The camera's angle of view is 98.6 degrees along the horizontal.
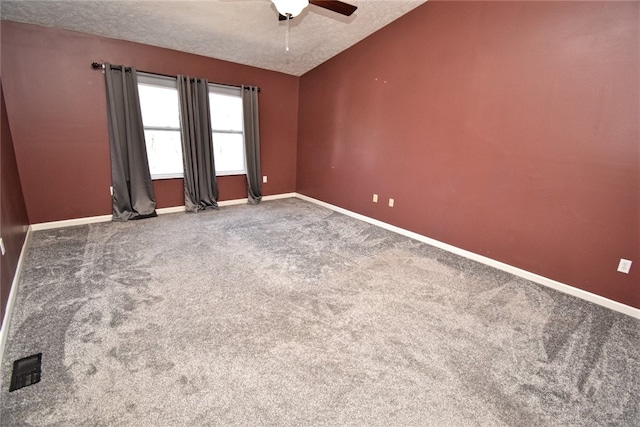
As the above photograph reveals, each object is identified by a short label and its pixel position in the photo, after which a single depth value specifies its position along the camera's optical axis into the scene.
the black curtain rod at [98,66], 3.24
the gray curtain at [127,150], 3.40
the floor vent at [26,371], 1.31
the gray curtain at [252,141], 4.45
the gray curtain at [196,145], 3.87
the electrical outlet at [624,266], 2.12
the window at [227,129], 4.34
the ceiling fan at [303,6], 1.96
